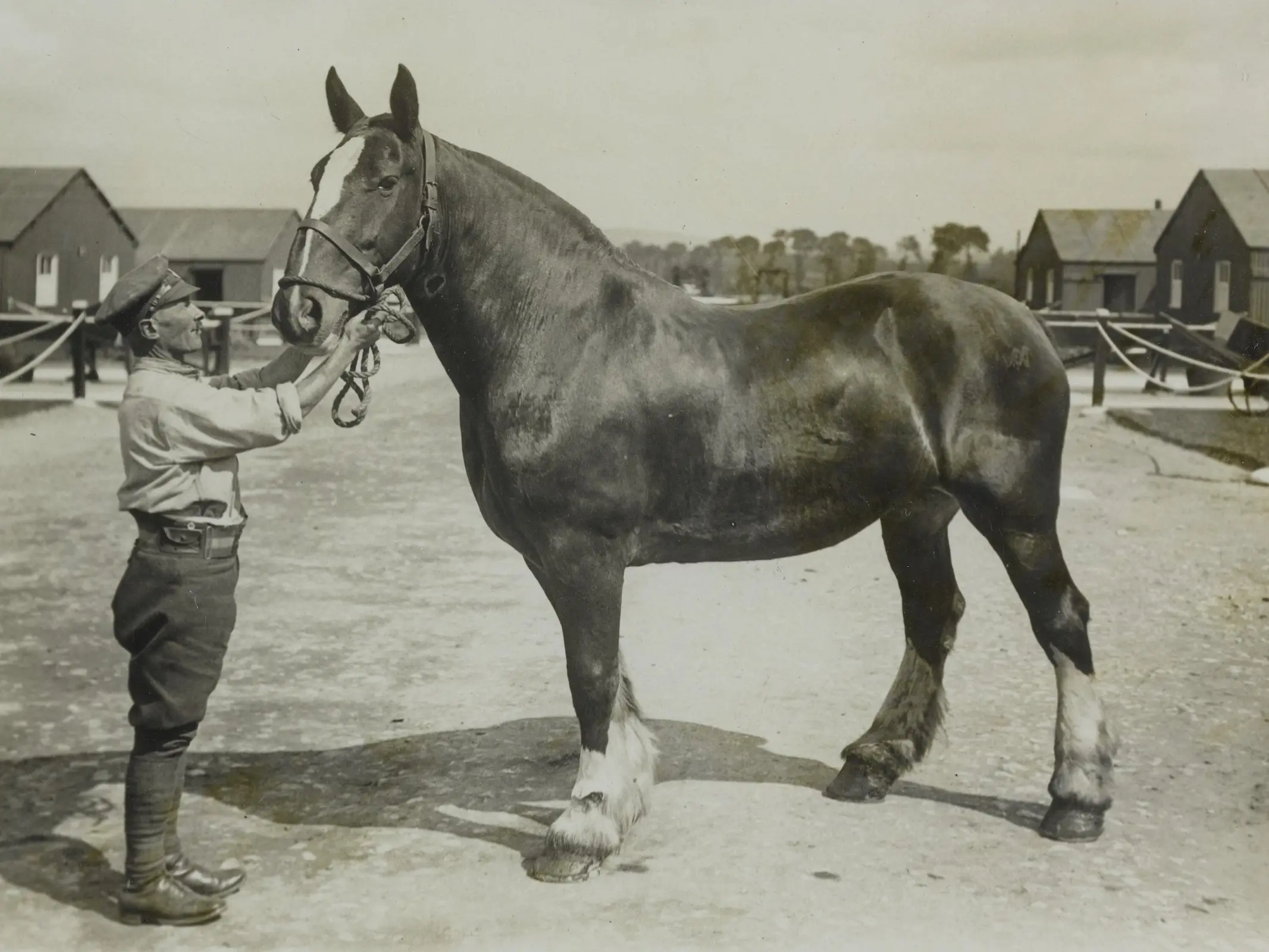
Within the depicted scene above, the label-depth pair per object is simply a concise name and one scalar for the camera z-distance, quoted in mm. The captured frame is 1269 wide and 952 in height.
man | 3332
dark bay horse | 3633
